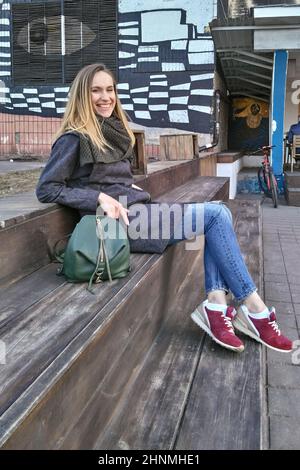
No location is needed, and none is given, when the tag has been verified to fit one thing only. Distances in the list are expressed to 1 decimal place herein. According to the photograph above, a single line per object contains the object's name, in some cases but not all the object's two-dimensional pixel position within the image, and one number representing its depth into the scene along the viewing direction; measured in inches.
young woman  92.0
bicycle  357.7
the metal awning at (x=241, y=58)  362.6
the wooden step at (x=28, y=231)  79.0
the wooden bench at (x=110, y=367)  49.2
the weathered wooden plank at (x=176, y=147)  270.5
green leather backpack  77.1
